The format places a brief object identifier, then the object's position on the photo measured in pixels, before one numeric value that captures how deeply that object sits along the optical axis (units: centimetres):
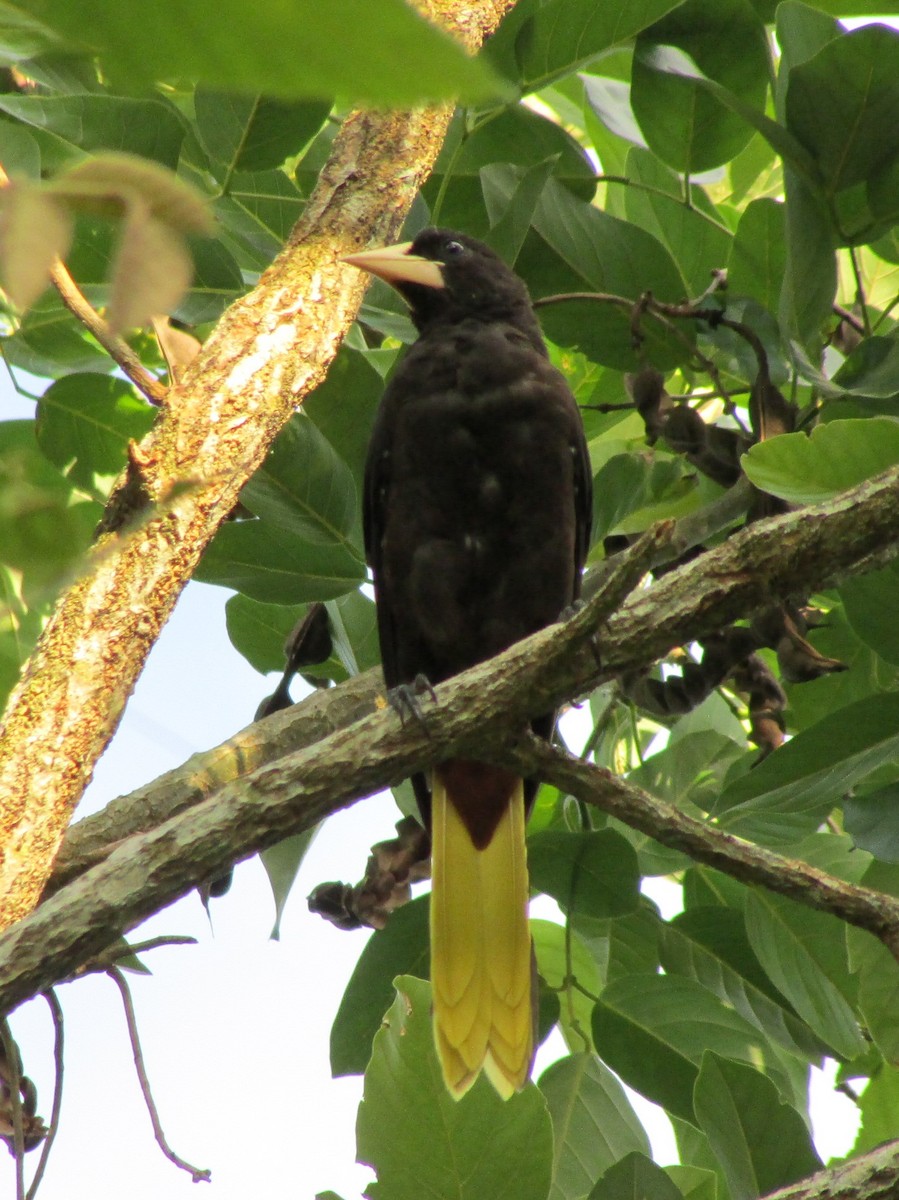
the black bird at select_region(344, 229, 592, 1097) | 811
